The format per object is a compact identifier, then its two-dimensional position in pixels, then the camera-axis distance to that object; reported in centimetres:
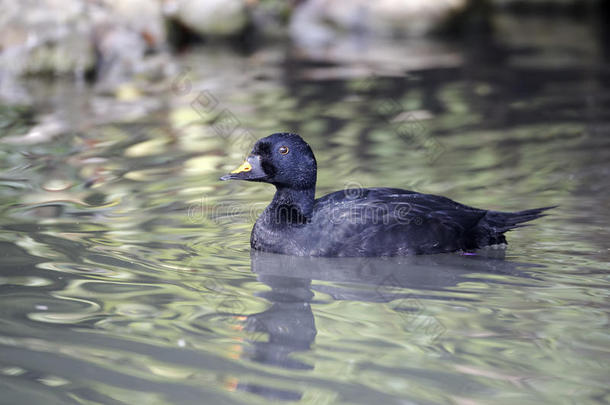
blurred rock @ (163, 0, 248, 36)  1728
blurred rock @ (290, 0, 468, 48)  1795
